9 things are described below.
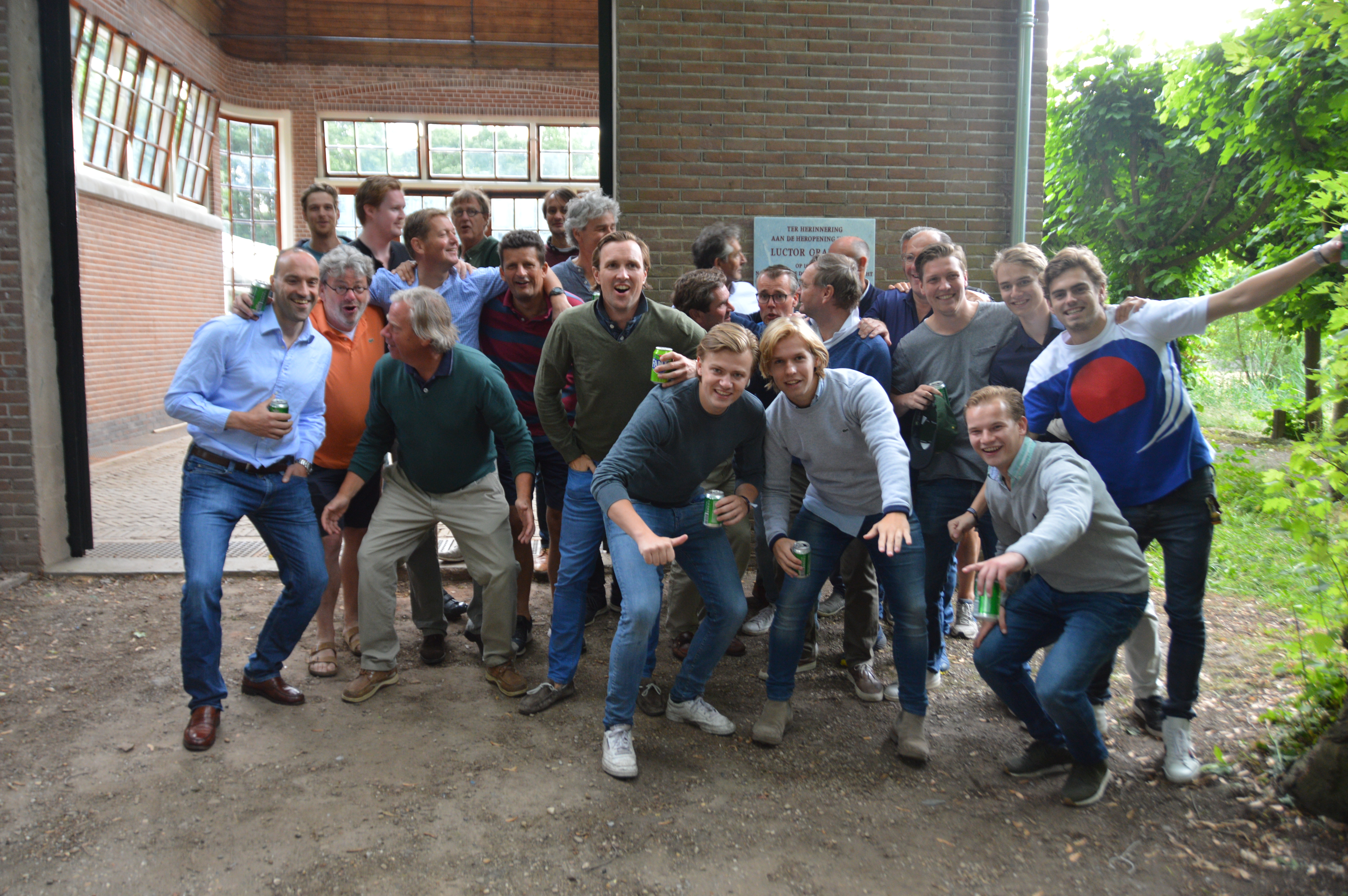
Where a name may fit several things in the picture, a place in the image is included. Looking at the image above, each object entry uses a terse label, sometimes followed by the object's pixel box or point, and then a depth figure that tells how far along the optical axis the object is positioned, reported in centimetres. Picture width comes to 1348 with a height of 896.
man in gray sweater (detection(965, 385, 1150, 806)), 307
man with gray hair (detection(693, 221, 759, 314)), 491
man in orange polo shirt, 429
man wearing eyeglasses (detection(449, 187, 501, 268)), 520
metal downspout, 632
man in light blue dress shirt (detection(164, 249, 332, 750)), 358
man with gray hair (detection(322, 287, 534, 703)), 401
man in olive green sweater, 391
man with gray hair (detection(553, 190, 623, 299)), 475
